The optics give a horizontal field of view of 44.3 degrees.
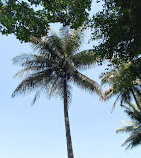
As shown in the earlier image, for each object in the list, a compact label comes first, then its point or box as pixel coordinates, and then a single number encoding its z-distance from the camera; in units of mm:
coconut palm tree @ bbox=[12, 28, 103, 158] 14211
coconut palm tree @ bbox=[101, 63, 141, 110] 21688
